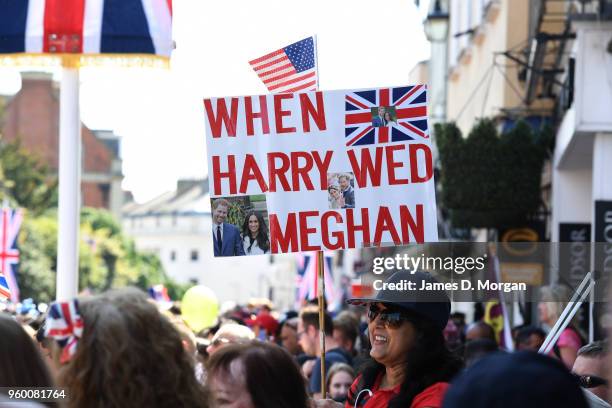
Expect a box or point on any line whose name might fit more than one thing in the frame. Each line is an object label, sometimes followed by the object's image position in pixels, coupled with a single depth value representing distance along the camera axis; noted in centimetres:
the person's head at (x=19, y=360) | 742
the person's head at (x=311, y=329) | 2158
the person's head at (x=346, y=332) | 2284
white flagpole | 1664
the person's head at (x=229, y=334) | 1516
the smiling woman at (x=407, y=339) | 1071
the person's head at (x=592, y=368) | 1242
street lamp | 4184
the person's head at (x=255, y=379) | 914
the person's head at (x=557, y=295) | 1484
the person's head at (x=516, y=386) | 545
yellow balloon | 2633
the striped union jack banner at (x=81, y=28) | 1759
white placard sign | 1348
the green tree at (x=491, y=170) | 3425
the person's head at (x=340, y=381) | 1764
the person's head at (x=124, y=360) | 768
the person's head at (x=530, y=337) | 2178
